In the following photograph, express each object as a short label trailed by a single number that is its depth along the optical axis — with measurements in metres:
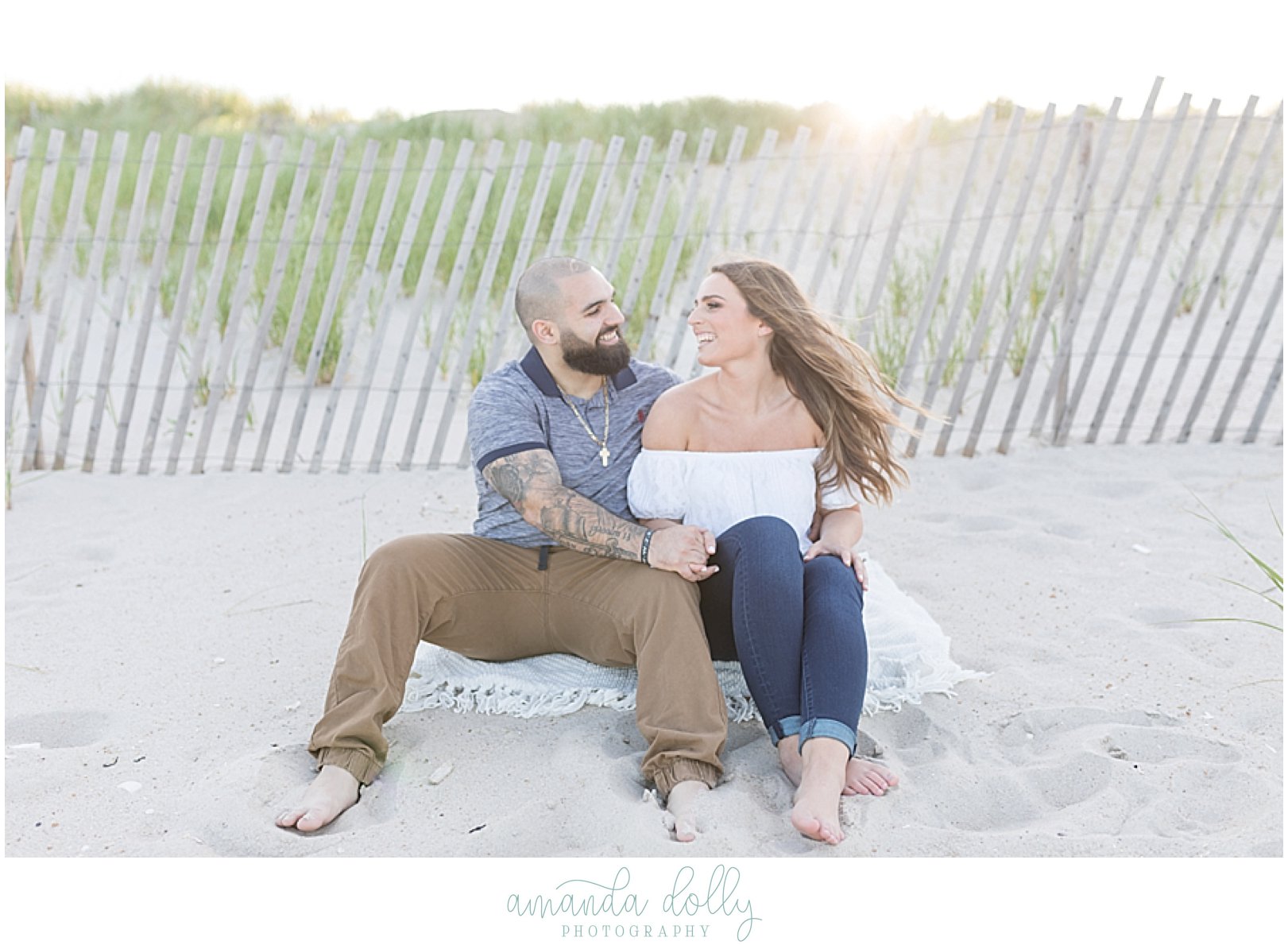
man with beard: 2.51
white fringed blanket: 2.83
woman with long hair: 2.71
